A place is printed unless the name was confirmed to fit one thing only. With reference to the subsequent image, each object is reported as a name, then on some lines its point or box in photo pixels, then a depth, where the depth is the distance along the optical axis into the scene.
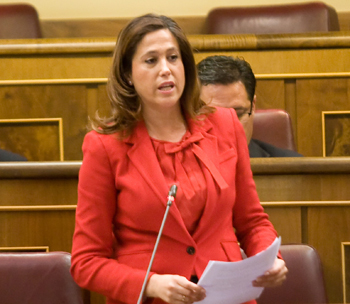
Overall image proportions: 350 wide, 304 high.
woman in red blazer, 7.97
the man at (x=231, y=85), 9.10
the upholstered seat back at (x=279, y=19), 12.33
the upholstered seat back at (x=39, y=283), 8.28
